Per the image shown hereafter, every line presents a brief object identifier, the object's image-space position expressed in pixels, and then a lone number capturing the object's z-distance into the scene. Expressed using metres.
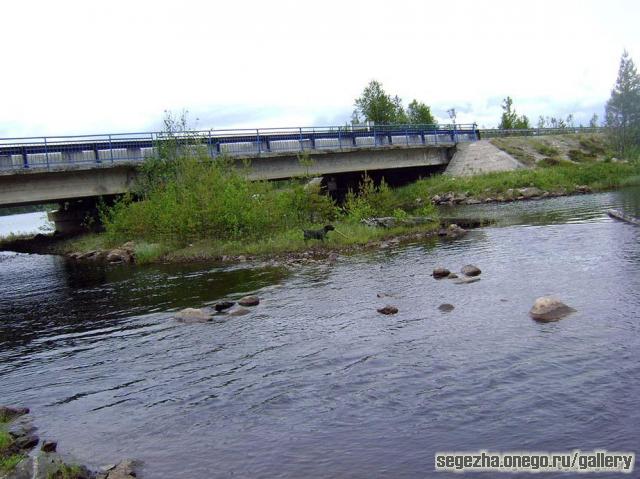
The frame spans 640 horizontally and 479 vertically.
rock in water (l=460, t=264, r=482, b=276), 22.12
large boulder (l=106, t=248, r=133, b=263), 39.09
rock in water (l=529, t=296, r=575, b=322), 15.53
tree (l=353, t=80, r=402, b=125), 103.12
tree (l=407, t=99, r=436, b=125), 109.88
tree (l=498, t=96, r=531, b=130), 113.31
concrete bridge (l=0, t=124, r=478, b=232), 41.84
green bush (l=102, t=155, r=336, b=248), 36.78
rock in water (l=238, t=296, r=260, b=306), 21.06
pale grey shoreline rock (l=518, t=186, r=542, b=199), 57.51
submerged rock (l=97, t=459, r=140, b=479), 9.22
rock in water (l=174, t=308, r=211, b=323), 19.55
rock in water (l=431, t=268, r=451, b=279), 22.42
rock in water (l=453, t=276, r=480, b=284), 21.16
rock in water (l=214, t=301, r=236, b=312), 20.75
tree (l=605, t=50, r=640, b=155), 85.56
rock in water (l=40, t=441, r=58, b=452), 10.66
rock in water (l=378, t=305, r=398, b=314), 17.83
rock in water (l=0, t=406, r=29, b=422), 12.37
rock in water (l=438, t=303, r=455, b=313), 17.47
